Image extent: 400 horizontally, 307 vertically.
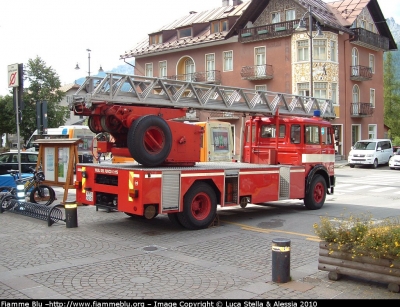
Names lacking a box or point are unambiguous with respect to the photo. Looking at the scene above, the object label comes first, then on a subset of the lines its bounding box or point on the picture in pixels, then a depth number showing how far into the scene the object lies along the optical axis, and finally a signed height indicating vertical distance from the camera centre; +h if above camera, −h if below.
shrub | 5.87 -1.26
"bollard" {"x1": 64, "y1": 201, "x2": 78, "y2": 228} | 10.38 -1.58
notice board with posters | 13.64 -0.49
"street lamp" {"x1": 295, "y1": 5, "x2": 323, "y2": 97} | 26.38 +6.67
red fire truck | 9.59 -0.30
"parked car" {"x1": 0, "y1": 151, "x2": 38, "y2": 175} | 19.17 -0.67
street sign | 12.83 +1.95
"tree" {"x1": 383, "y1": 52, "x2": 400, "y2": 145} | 56.72 +5.81
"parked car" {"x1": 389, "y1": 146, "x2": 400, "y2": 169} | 30.89 -1.28
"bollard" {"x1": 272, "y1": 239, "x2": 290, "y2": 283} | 6.26 -1.59
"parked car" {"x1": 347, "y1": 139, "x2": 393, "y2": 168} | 31.92 -0.70
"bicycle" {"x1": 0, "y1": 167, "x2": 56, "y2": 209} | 13.89 -1.34
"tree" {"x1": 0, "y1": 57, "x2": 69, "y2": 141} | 42.03 +4.80
